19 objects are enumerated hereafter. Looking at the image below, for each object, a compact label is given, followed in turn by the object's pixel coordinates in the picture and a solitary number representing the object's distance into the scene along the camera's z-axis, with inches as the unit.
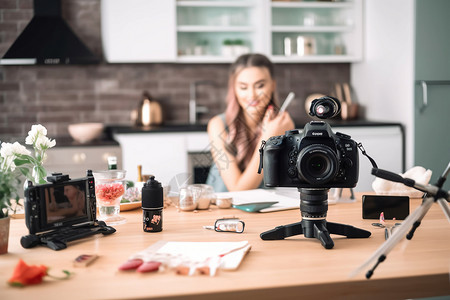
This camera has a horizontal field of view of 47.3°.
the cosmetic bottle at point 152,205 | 59.3
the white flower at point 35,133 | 63.6
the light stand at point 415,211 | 42.3
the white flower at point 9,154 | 55.2
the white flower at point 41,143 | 63.9
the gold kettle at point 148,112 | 167.5
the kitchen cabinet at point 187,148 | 150.2
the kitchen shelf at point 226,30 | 162.2
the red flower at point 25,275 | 42.5
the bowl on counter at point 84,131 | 155.9
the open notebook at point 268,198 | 72.9
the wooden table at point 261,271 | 41.5
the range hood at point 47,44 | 159.6
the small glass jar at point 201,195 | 73.0
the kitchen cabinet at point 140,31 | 161.5
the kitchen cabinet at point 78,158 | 146.0
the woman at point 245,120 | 104.9
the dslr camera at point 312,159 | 52.6
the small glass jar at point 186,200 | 72.5
